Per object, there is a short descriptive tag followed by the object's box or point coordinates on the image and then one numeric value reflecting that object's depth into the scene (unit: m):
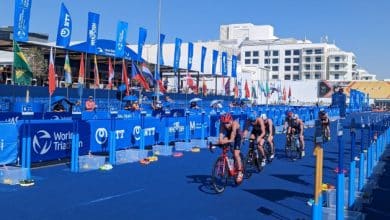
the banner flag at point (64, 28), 24.28
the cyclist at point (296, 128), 18.23
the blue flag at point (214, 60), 44.86
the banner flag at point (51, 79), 20.79
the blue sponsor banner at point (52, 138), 14.31
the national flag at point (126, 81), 30.34
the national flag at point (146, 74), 31.42
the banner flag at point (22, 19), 21.05
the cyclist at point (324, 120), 24.20
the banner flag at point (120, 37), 29.64
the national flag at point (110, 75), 30.44
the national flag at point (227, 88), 51.27
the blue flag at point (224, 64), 47.69
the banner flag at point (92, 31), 26.80
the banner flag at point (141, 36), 33.00
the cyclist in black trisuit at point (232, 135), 11.69
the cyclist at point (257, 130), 14.55
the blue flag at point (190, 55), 40.94
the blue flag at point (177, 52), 38.06
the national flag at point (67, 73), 26.31
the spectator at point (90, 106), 23.84
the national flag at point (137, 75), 29.48
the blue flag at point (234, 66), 50.53
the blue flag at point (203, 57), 44.25
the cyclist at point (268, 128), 15.91
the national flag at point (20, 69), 19.14
